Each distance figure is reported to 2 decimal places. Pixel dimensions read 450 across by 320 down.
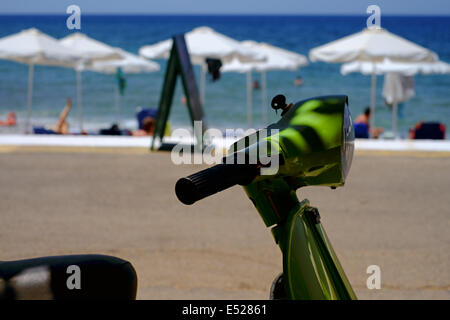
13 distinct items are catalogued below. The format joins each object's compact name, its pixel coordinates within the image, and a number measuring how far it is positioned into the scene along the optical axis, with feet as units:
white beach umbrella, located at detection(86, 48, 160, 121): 57.77
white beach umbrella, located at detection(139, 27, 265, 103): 47.73
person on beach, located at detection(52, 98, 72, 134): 44.98
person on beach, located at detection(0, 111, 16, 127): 66.50
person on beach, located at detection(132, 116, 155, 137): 41.11
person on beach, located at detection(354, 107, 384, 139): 40.11
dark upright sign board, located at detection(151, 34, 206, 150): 30.81
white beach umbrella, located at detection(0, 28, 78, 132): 45.27
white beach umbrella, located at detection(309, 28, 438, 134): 42.83
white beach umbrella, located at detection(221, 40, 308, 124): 57.72
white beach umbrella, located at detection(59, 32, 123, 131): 48.67
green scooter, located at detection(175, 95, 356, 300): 4.83
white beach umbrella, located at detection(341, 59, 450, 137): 53.57
